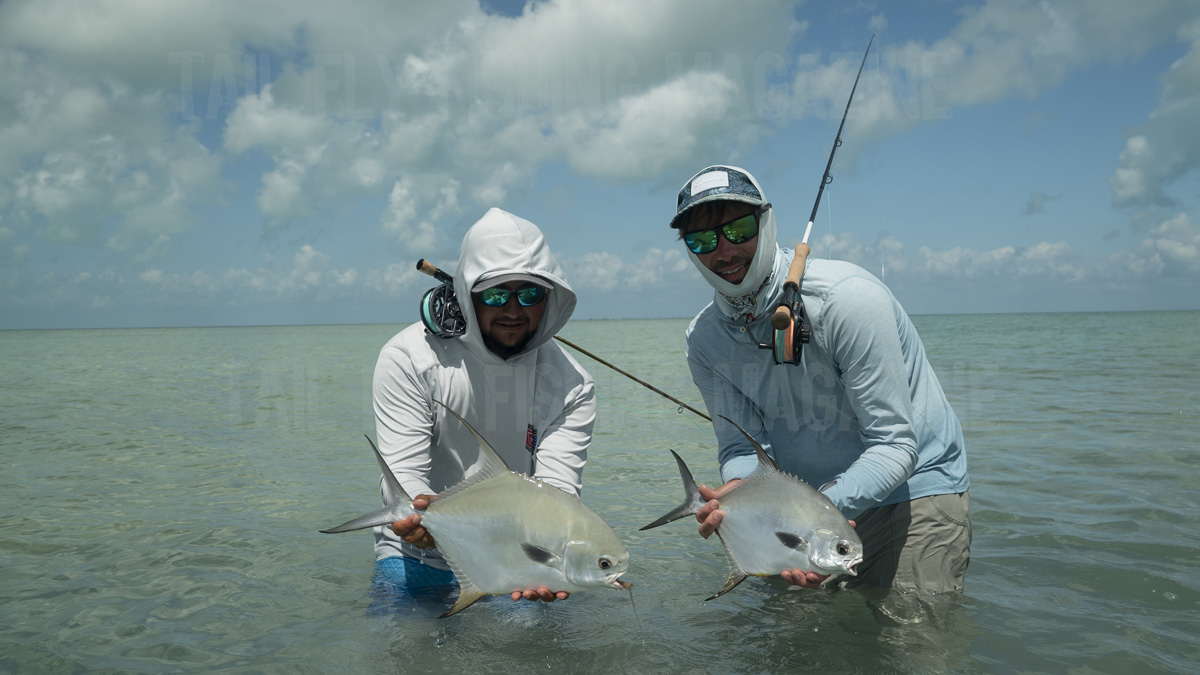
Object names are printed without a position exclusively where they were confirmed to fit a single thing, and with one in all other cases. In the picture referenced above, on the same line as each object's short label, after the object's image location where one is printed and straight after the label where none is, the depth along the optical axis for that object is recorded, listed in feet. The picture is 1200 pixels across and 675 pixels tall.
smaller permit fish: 9.39
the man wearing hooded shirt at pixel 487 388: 12.02
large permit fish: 9.22
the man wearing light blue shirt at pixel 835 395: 10.73
